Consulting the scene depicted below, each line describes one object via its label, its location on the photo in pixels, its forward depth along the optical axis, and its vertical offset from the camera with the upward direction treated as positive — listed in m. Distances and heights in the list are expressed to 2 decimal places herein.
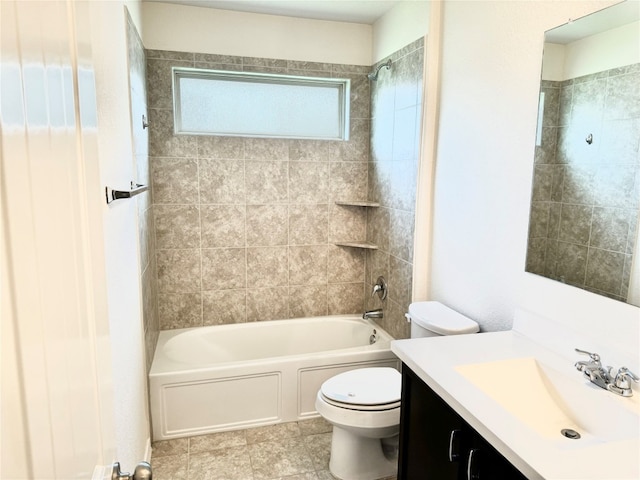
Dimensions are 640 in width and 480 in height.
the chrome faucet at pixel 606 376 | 1.33 -0.62
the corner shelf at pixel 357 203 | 3.25 -0.23
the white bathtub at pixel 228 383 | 2.60 -1.29
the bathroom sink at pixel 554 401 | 1.27 -0.73
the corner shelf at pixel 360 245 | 3.32 -0.55
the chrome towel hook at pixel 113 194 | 1.37 -0.08
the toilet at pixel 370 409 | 2.12 -1.14
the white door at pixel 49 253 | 0.42 -0.10
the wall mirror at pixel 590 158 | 1.42 +0.06
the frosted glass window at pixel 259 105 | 3.11 +0.49
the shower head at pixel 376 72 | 3.01 +0.73
